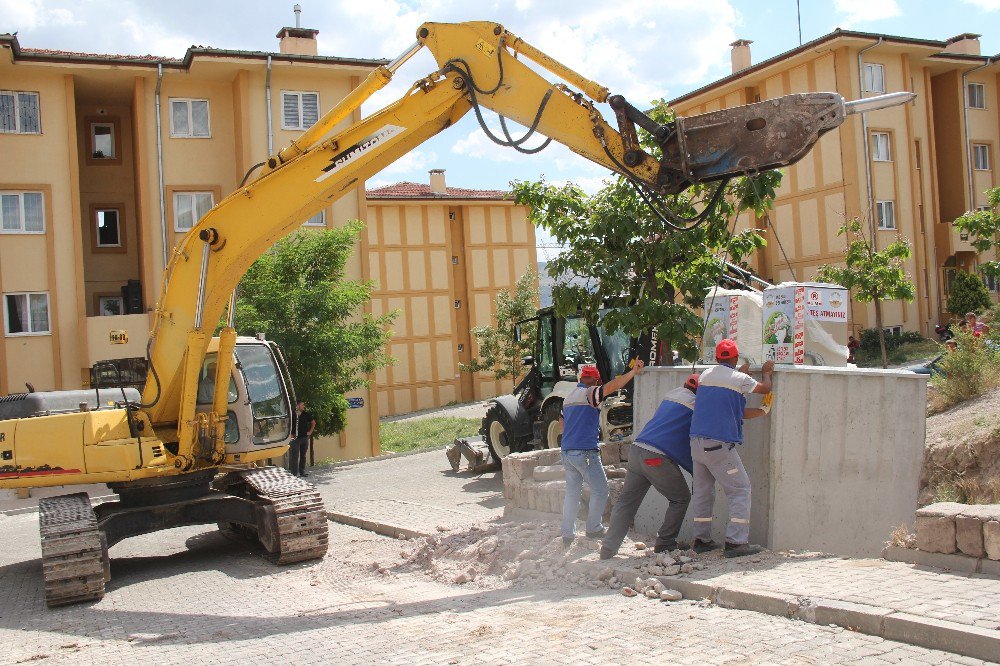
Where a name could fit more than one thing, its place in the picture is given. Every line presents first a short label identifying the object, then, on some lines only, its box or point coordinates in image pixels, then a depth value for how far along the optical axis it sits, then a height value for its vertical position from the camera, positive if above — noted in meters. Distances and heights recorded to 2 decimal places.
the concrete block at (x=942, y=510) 6.41 -1.29
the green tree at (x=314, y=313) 20.00 +1.02
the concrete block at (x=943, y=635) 4.95 -1.71
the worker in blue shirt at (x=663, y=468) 7.97 -1.09
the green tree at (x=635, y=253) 10.62 +1.03
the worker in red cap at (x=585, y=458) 8.88 -1.07
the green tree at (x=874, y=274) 19.92 +1.21
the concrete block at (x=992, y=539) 6.02 -1.39
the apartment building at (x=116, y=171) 24.31 +5.47
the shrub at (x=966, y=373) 13.41 -0.70
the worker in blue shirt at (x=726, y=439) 7.57 -0.83
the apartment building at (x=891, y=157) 30.58 +5.90
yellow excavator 8.16 +0.50
